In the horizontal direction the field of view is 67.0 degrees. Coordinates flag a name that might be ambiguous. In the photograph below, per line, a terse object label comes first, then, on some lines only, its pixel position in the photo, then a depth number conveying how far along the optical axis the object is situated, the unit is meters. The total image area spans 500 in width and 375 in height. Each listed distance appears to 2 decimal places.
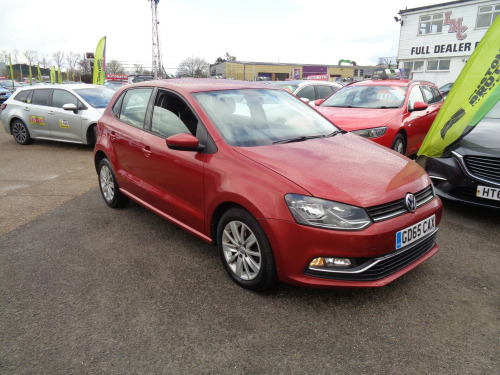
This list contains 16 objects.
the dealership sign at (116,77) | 32.03
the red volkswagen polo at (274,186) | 2.50
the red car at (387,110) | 5.92
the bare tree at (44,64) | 83.60
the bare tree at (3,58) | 68.66
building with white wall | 26.80
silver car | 8.81
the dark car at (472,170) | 3.95
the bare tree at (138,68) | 58.88
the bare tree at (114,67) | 61.47
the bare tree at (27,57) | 77.80
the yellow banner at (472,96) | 4.43
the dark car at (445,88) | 19.53
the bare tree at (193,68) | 61.54
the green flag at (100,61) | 15.76
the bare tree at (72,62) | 79.38
